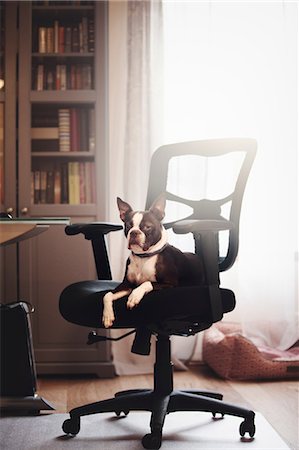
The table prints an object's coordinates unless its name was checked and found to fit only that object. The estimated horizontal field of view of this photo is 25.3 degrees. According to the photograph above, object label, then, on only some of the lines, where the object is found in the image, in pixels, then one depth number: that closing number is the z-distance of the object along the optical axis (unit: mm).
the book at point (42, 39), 3537
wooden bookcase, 3430
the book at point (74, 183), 3521
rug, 2229
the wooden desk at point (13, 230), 1936
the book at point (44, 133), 3541
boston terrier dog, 2182
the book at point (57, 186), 3529
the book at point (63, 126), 3580
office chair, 2111
